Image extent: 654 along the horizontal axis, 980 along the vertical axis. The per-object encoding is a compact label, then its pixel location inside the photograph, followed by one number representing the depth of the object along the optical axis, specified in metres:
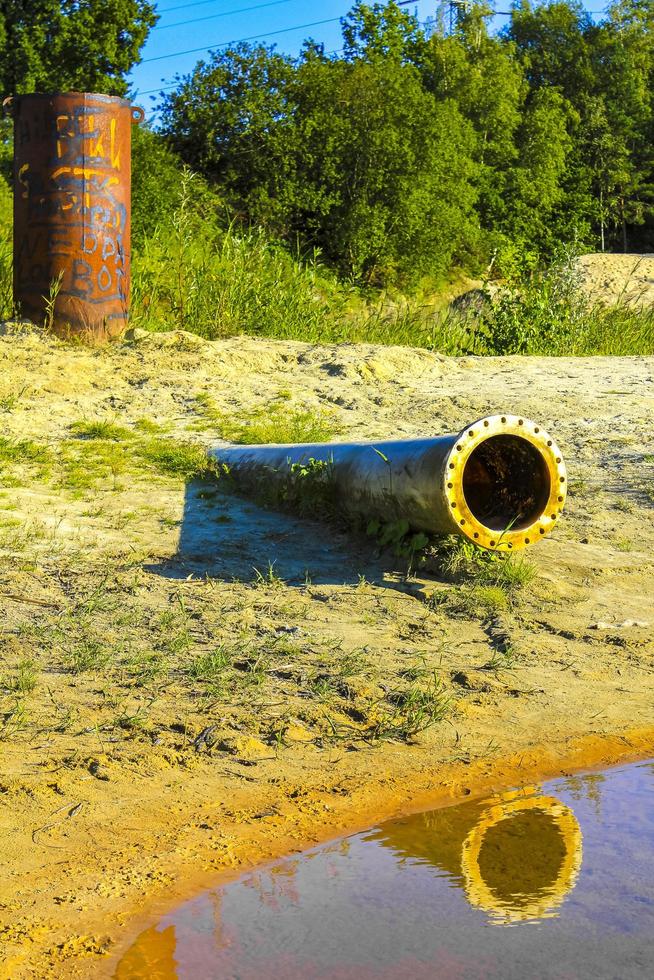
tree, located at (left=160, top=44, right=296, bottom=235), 27.55
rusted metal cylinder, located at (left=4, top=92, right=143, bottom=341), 8.38
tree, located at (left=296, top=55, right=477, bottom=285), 27.34
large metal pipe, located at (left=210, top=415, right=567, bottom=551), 4.80
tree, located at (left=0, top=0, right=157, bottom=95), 31.12
